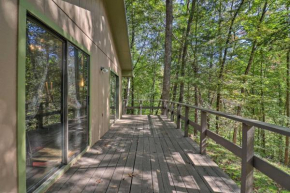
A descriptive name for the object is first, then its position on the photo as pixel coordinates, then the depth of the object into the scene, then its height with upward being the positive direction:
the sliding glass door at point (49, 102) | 1.40 -0.10
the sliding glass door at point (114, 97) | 4.77 -0.09
